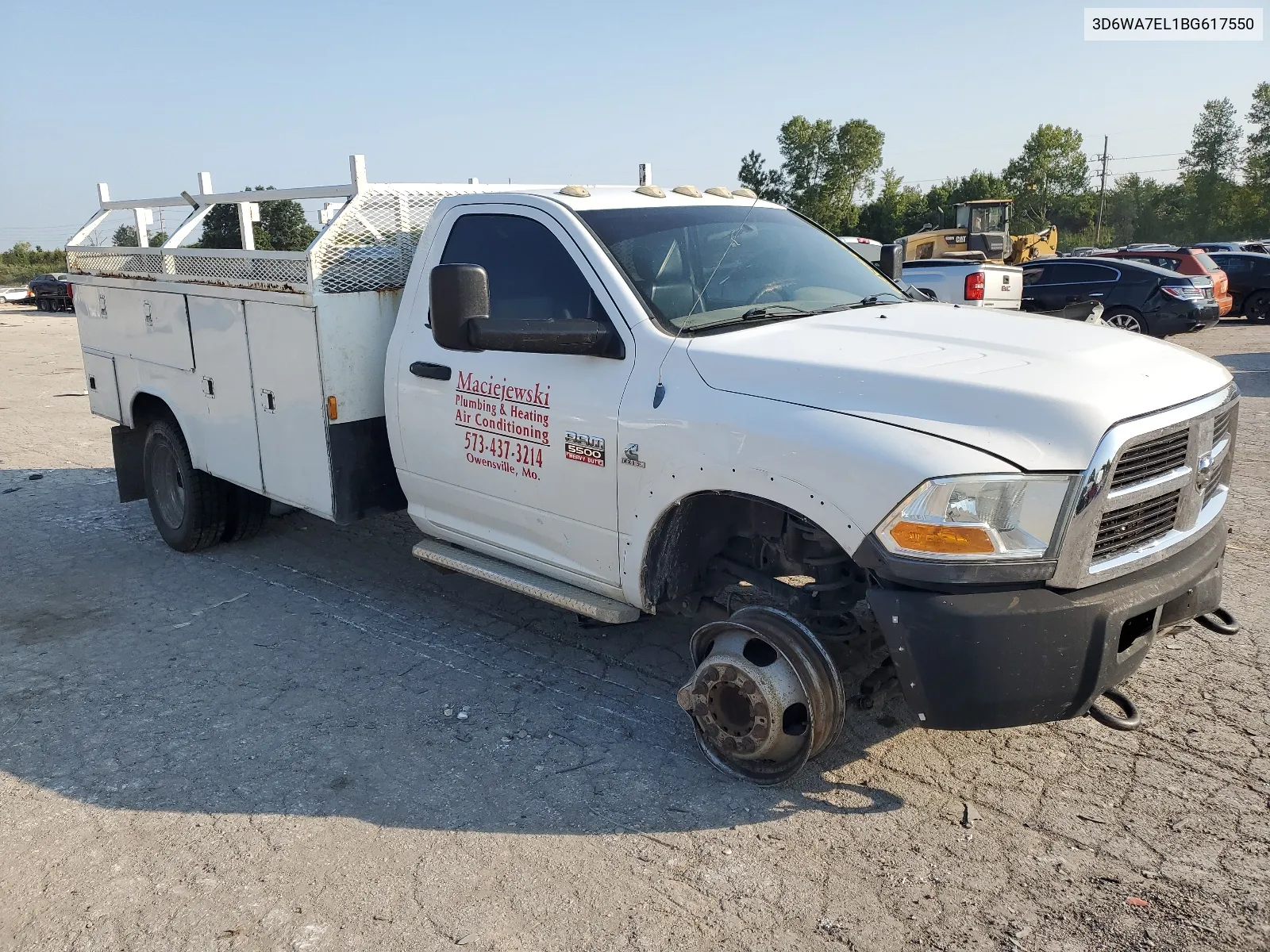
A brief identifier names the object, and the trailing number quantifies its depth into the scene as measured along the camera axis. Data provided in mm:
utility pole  72062
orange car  17953
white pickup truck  13836
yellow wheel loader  25047
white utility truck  2953
